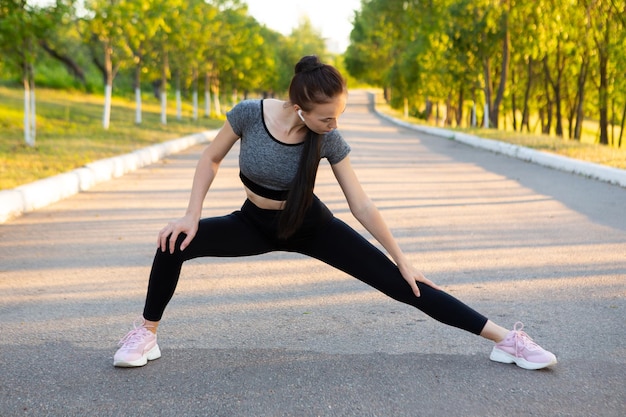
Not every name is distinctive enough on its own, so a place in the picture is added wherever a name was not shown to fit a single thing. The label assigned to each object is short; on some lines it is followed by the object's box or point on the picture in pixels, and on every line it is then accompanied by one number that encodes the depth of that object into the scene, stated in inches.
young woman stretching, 141.0
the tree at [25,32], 644.7
